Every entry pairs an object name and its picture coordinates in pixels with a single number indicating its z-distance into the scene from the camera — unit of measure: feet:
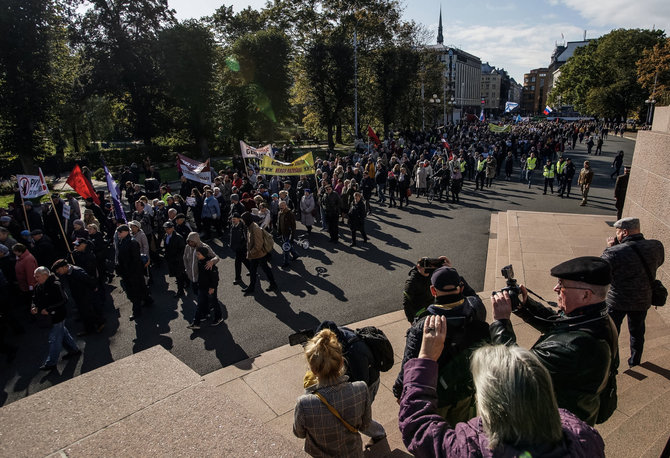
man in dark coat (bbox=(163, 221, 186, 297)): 28.86
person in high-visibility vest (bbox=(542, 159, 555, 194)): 59.14
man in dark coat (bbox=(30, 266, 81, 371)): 20.82
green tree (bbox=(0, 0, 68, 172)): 76.95
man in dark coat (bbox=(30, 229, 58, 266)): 29.12
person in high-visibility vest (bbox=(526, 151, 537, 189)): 64.90
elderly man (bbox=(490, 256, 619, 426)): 7.22
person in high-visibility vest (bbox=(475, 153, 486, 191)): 65.31
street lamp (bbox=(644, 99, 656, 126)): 151.25
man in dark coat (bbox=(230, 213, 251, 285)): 30.01
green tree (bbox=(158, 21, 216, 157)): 108.88
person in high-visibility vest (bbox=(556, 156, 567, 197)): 57.95
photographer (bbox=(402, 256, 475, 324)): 14.79
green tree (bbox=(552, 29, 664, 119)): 190.60
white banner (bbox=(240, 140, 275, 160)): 51.13
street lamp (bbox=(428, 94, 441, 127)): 145.47
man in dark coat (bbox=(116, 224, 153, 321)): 25.80
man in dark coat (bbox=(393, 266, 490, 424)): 8.32
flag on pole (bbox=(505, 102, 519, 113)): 112.12
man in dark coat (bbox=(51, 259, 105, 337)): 22.88
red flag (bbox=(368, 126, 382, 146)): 73.75
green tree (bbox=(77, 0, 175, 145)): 102.17
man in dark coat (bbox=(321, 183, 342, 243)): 40.45
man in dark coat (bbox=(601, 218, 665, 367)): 15.42
